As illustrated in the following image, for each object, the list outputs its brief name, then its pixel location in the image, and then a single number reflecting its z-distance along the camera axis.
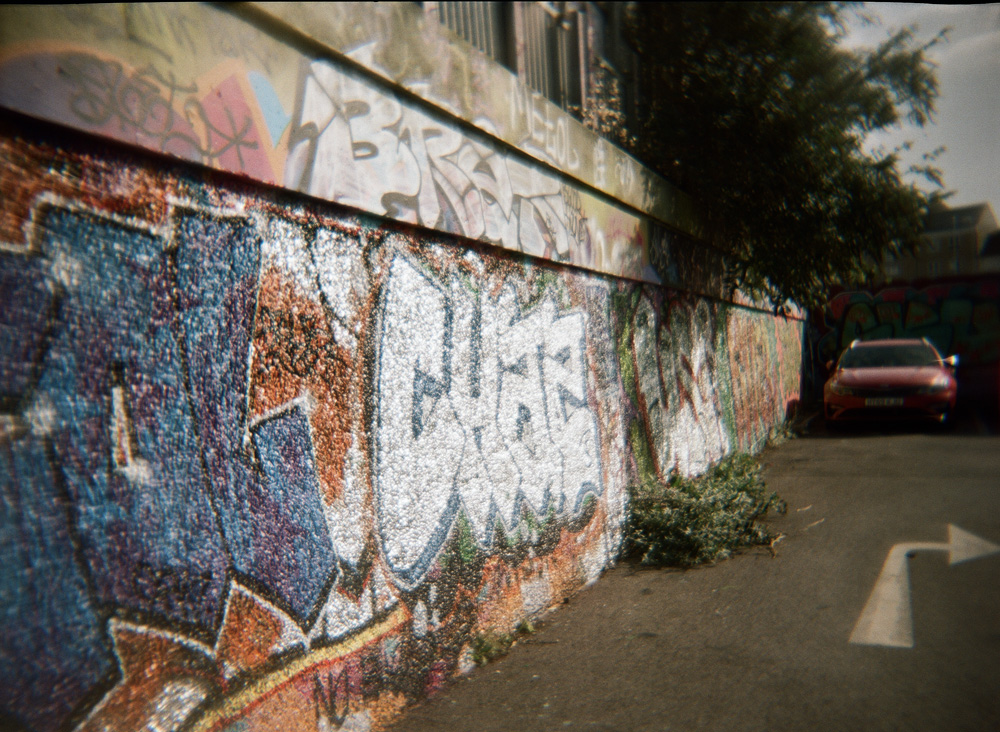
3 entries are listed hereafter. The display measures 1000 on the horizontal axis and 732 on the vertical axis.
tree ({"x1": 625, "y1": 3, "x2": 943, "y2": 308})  6.88
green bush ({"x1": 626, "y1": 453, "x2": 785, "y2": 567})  4.96
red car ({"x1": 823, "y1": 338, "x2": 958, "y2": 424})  10.70
